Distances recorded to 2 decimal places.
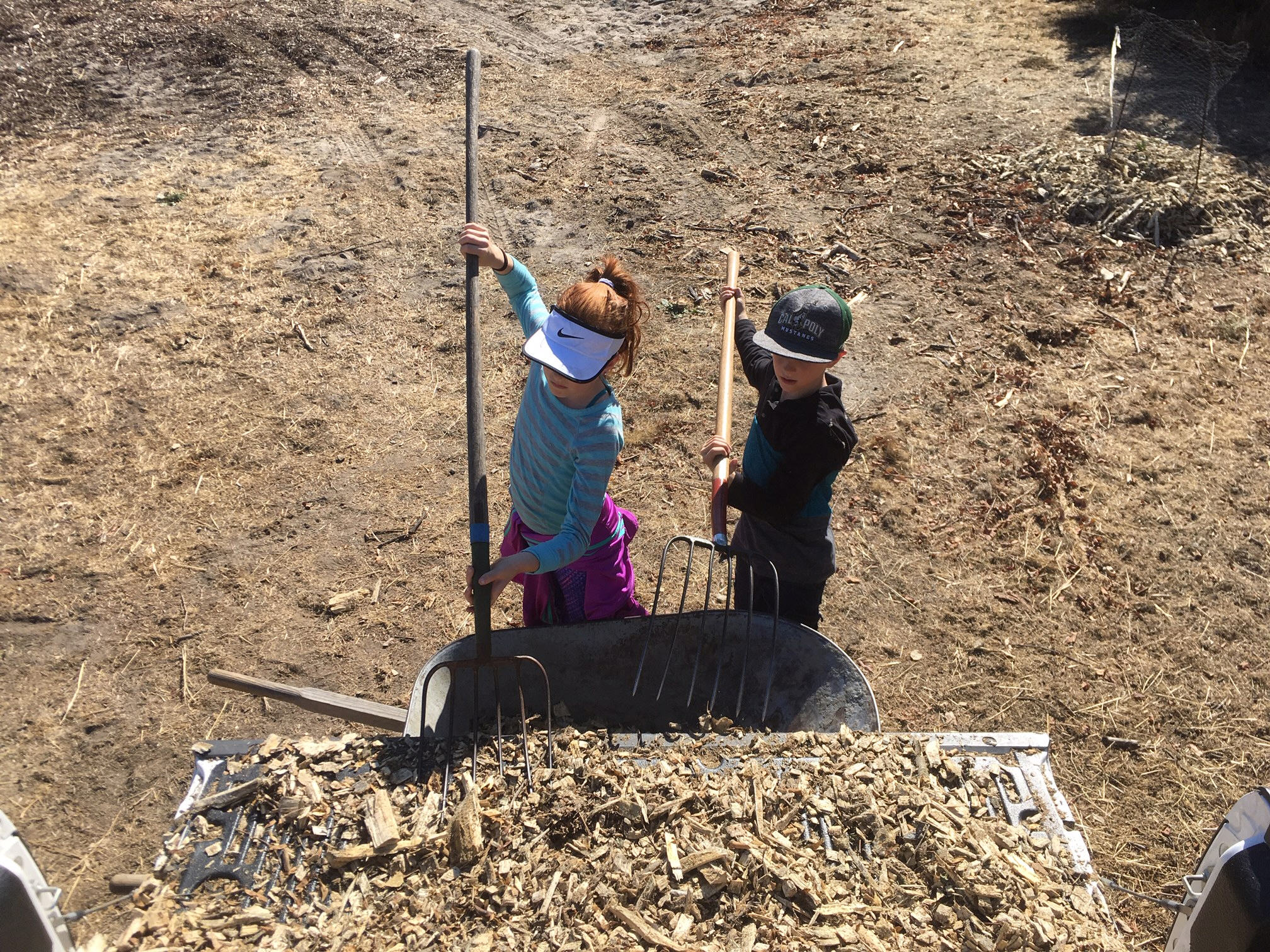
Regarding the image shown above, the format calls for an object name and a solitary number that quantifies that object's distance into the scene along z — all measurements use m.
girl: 2.68
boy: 2.70
